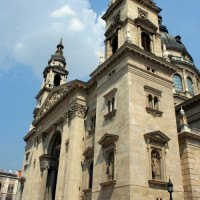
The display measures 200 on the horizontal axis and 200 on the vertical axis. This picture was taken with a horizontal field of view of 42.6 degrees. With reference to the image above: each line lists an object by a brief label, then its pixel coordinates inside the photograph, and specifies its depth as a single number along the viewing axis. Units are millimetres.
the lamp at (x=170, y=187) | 15484
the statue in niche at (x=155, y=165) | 19812
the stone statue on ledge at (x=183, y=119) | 24548
